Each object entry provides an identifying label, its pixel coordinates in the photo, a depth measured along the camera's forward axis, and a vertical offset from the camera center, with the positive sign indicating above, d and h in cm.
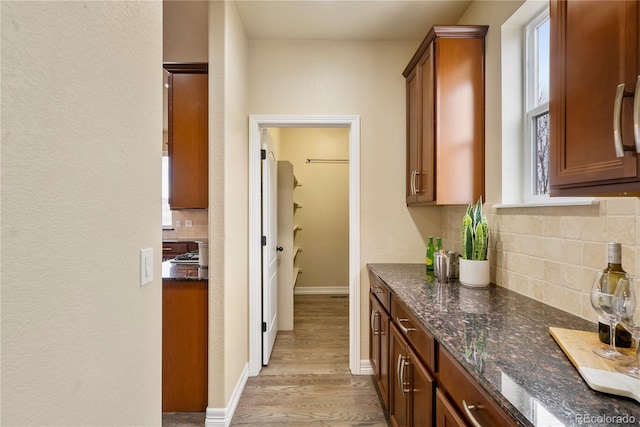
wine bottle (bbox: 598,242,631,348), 92 -18
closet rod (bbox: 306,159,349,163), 505 +84
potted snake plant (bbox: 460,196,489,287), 177 -22
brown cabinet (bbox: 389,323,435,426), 126 -80
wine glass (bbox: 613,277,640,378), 83 -26
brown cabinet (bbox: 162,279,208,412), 206 -76
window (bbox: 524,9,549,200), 170 +58
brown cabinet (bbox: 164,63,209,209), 216 +54
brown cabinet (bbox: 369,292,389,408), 198 -91
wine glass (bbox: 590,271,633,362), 89 -26
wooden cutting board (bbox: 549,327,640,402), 73 -40
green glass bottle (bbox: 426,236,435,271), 227 -31
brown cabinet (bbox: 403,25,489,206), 199 +64
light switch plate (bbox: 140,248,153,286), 100 -17
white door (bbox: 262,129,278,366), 273 -31
